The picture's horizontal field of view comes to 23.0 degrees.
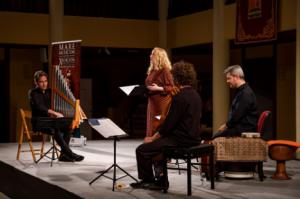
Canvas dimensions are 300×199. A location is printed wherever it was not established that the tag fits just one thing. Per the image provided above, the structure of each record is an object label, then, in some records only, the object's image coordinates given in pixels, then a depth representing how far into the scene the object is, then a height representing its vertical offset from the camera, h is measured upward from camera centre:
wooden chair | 9.89 -0.51
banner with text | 10.02 +0.43
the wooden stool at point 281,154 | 8.15 -0.66
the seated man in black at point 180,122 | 6.92 -0.27
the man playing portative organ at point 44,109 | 9.85 -0.22
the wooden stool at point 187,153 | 6.83 -0.56
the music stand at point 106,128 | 7.21 -0.35
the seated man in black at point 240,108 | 8.09 -0.16
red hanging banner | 11.61 +1.19
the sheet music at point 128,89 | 7.78 +0.04
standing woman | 8.37 +0.08
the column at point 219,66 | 13.26 +0.50
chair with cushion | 7.79 -0.59
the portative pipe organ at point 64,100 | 9.75 -0.10
